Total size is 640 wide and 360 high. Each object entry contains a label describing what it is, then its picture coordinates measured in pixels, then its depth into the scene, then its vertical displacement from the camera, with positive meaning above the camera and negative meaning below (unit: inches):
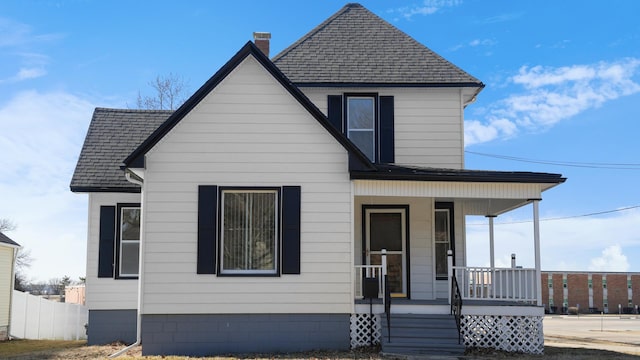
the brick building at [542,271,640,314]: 2645.2 -169.1
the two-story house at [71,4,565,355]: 474.3 +18.3
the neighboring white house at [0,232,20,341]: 854.5 -42.5
